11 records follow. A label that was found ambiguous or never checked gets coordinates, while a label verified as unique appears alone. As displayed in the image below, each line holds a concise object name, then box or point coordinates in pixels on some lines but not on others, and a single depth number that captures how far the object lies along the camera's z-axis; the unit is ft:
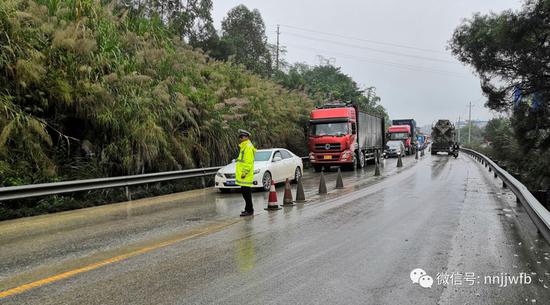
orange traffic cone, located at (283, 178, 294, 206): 37.45
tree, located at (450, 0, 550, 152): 64.44
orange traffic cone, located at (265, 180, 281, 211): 35.04
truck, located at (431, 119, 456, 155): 144.77
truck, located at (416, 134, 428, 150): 226.28
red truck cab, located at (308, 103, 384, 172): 76.13
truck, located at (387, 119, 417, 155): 151.33
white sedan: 48.19
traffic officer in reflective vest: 32.32
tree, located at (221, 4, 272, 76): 191.01
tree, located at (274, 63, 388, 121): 160.41
